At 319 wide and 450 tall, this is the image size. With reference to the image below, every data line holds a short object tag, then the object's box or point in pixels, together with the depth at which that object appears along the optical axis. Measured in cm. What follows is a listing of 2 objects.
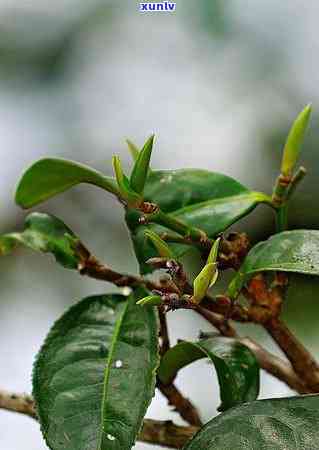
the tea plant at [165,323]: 74
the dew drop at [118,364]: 77
